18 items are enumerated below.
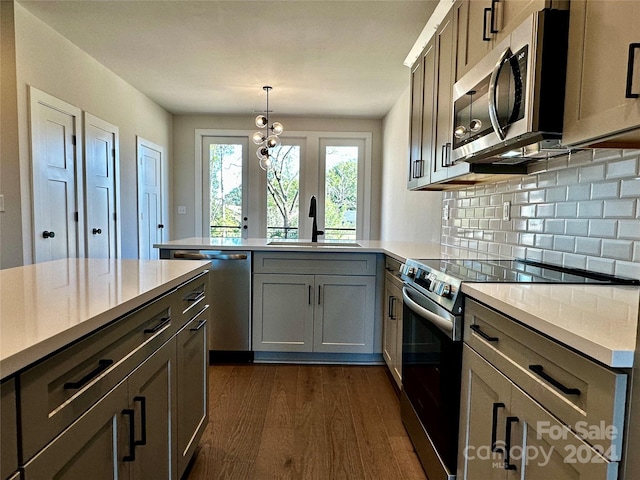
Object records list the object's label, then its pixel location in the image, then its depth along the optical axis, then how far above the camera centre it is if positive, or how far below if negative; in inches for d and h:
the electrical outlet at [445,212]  115.4 +1.7
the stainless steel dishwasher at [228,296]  112.7 -24.1
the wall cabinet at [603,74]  36.9 +15.2
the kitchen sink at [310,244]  125.0 -9.6
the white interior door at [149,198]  187.6 +7.0
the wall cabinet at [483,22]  53.2 +31.2
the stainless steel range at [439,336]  53.7 -19.0
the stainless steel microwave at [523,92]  48.2 +17.2
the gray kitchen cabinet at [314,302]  113.0 -25.3
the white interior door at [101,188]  141.0 +8.8
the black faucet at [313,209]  125.3 +1.9
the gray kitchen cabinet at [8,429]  23.9 -13.7
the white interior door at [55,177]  114.1 +10.2
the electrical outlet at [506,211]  80.5 +1.6
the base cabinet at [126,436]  30.0 -21.2
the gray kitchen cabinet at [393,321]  92.4 -26.9
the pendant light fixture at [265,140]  159.2 +32.5
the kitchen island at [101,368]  26.5 -14.3
